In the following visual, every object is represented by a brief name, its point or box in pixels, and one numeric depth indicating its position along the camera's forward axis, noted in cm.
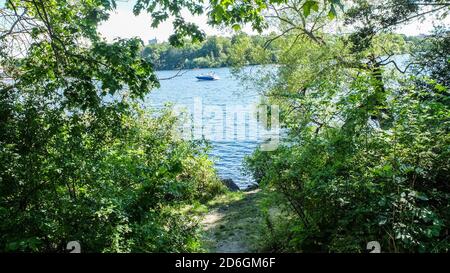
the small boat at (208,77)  7775
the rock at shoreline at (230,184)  1605
